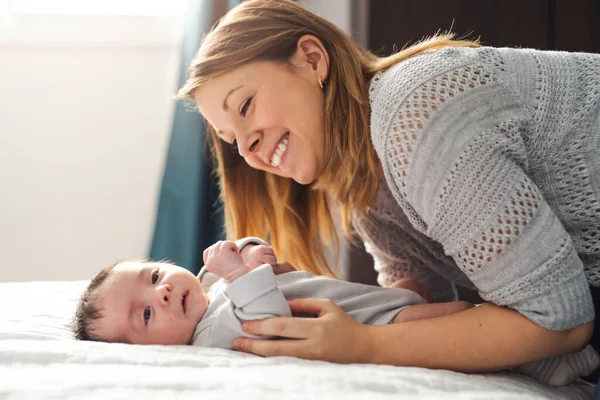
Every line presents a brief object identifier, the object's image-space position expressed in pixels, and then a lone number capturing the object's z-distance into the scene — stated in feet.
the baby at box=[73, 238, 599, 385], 3.50
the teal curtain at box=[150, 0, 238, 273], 7.57
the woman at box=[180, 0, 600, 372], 3.14
